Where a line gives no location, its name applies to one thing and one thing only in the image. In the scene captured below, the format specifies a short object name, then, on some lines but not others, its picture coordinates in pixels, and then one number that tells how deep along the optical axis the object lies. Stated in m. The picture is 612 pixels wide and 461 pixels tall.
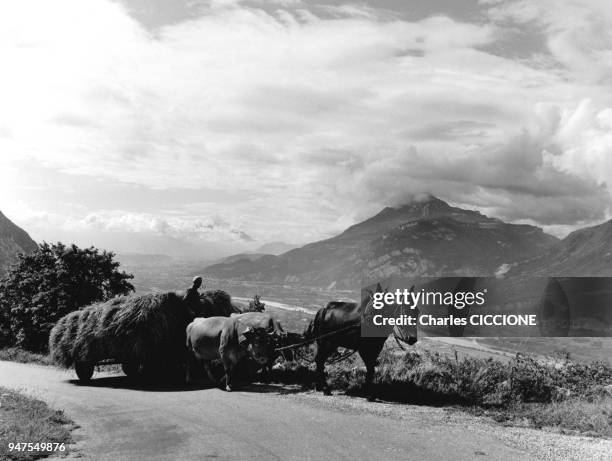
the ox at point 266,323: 17.06
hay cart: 17.89
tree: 28.09
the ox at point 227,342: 16.67
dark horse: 15.66
